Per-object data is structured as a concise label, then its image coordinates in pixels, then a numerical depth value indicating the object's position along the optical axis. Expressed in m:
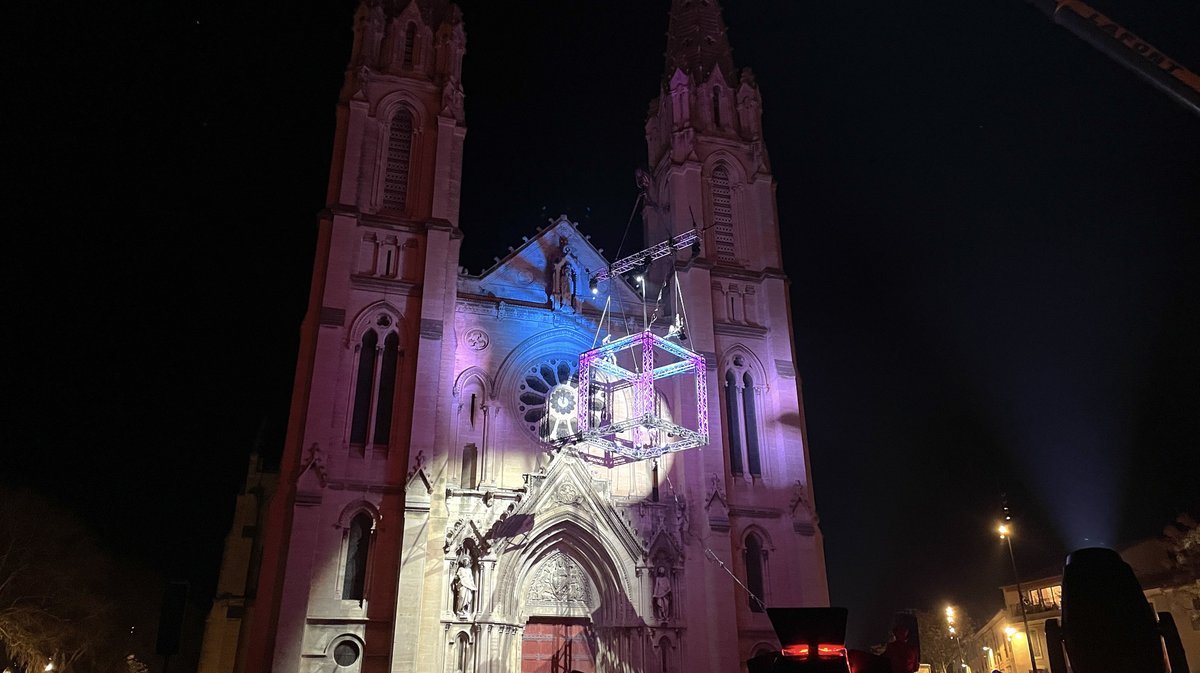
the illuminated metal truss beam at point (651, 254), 29.52
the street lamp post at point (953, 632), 37.58
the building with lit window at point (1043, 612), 32.12
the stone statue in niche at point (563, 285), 28.30
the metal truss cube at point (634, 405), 24.39
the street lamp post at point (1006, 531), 25.92
